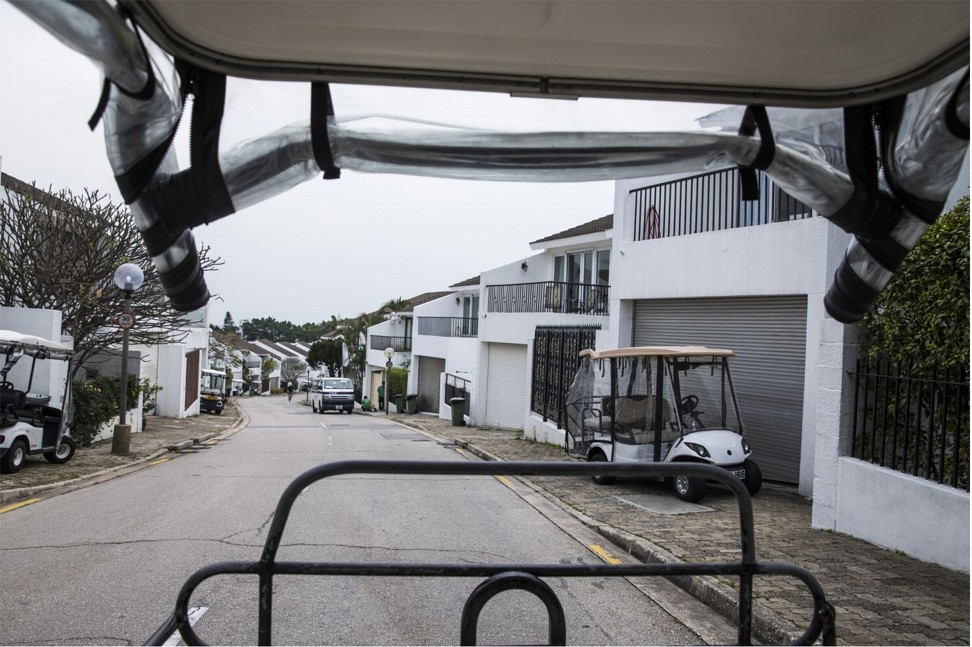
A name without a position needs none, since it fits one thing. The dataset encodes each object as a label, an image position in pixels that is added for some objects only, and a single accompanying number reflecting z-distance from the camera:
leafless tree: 16.52
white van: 39.47
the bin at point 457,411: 26.56
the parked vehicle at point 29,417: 11.66
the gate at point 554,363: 16.80
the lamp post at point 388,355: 37.78
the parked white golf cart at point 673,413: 9.81
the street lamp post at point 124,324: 12.95
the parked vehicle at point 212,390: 34.75
